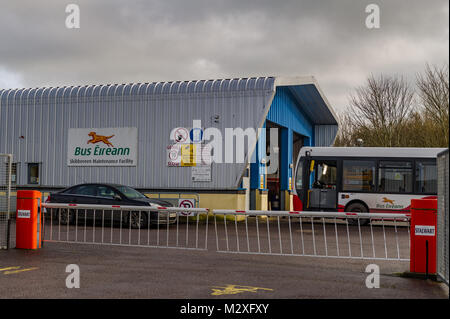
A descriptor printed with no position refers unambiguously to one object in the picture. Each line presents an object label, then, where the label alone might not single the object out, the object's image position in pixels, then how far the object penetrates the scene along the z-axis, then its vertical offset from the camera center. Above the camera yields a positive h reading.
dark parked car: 17.34 -0.92
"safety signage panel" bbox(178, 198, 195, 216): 21.12 -1.16
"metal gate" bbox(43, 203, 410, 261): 11.95 -1.73
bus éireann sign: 23.39 +1.09
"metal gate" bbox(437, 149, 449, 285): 7.09 -0.56
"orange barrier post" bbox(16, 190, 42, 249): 11.63 -0.99
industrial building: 21.94 +1.76
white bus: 20.55 -0.15
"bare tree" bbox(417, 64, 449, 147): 32.78 +4.97
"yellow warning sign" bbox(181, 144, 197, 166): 22.28 +0.75
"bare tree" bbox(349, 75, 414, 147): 39.19 +4.59
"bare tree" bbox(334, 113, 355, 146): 48.32 +3.59
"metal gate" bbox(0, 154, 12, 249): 11.57 -0.72
